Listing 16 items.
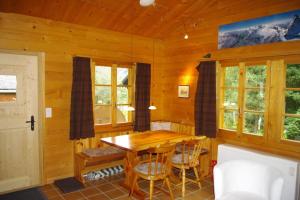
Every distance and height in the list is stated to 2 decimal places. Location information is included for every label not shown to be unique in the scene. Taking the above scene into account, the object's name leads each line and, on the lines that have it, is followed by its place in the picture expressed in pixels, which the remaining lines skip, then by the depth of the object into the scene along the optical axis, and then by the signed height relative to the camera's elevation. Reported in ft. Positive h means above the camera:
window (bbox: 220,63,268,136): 12.41 -0.32
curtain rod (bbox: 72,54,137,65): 13.90 +1.86
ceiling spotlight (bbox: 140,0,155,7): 9.16 +3.39
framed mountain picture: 11.03 +3.07
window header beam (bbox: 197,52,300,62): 11.19 +1.84
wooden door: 11.65 -1.54
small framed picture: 15.99 +0.05
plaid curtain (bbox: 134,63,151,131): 15.74 -0.35
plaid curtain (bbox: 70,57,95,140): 13.11 -0.47
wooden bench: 12.89 -3.44
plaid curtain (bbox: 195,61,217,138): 13.93 -0.49
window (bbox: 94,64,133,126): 14.57 -0.16
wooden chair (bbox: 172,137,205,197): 11.96 -3.39
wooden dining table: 11.33 -2.48
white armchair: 8.73 -3.34
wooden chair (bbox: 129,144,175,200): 10.28 -3.46
